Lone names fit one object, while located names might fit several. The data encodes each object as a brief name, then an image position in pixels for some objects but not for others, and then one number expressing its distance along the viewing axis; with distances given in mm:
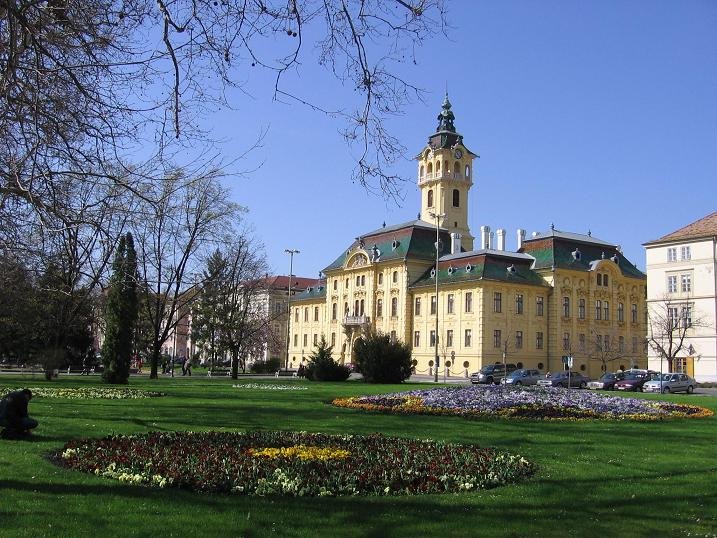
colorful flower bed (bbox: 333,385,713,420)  21500
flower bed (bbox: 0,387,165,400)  25170
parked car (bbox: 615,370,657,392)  47075
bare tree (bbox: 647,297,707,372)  62844
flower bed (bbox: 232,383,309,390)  37812
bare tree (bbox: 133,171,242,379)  40875
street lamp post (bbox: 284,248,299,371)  93644
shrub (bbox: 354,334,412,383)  44875
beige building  63125
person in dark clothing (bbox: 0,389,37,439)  13016
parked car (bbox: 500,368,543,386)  48469
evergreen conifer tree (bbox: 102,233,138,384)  37375
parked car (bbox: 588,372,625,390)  48688
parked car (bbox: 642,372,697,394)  46000
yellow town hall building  73062
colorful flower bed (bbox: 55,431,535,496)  9289
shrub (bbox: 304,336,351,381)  50000
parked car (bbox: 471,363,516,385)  55125
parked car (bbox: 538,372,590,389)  49781
